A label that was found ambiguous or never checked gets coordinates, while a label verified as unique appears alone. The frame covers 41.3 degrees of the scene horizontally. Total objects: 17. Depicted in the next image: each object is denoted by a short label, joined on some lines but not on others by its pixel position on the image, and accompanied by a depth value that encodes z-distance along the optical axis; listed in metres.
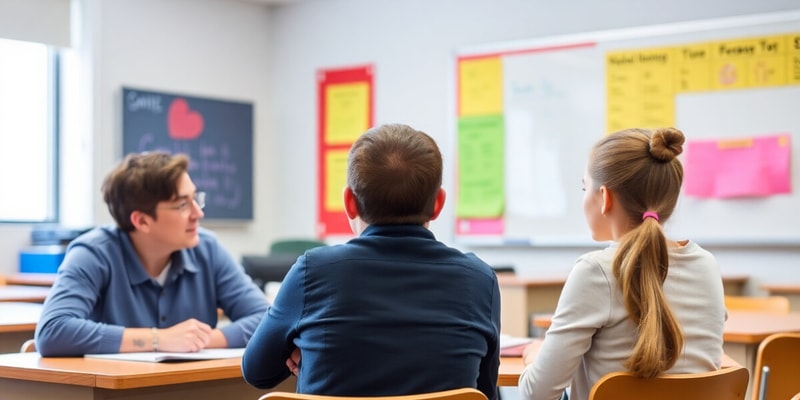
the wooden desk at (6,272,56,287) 5.32
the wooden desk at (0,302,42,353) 2.97
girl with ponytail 1.90
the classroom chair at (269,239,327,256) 6.27
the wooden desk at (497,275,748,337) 4.77
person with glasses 2.65
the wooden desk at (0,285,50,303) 3.93
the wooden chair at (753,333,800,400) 2.53
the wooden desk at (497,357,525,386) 2.14
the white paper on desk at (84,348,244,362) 2.25
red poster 7.05
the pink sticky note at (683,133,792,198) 5.30
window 6.08
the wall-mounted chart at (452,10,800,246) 5.34
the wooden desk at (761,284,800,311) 5.05
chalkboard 6.59
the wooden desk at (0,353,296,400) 2.02
